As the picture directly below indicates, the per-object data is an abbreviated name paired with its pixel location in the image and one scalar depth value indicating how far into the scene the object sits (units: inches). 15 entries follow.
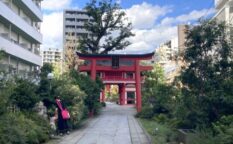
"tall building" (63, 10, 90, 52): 2102.1
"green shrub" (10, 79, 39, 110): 318.8
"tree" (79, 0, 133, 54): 1017.5
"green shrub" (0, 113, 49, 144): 236.3
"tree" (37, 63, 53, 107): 381.4
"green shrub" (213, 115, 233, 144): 195.5
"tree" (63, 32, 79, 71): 1205.1
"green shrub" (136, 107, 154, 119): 675.9
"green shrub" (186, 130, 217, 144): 214.9
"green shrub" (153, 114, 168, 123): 539.6
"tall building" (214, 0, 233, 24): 664.7
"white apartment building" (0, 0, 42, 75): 693.2
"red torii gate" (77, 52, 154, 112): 811.8
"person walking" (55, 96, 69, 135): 374.3
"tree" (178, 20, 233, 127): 274.8
